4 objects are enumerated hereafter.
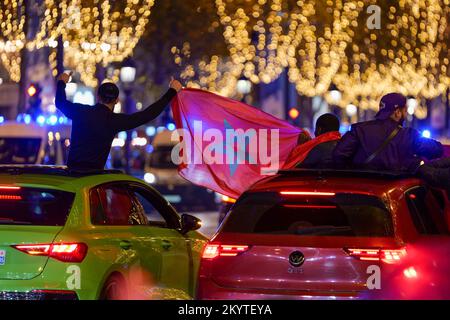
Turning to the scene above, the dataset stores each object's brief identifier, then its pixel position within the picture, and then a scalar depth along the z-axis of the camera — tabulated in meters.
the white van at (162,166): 36.12
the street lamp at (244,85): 44.19
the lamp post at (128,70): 36.28
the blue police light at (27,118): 34.09
